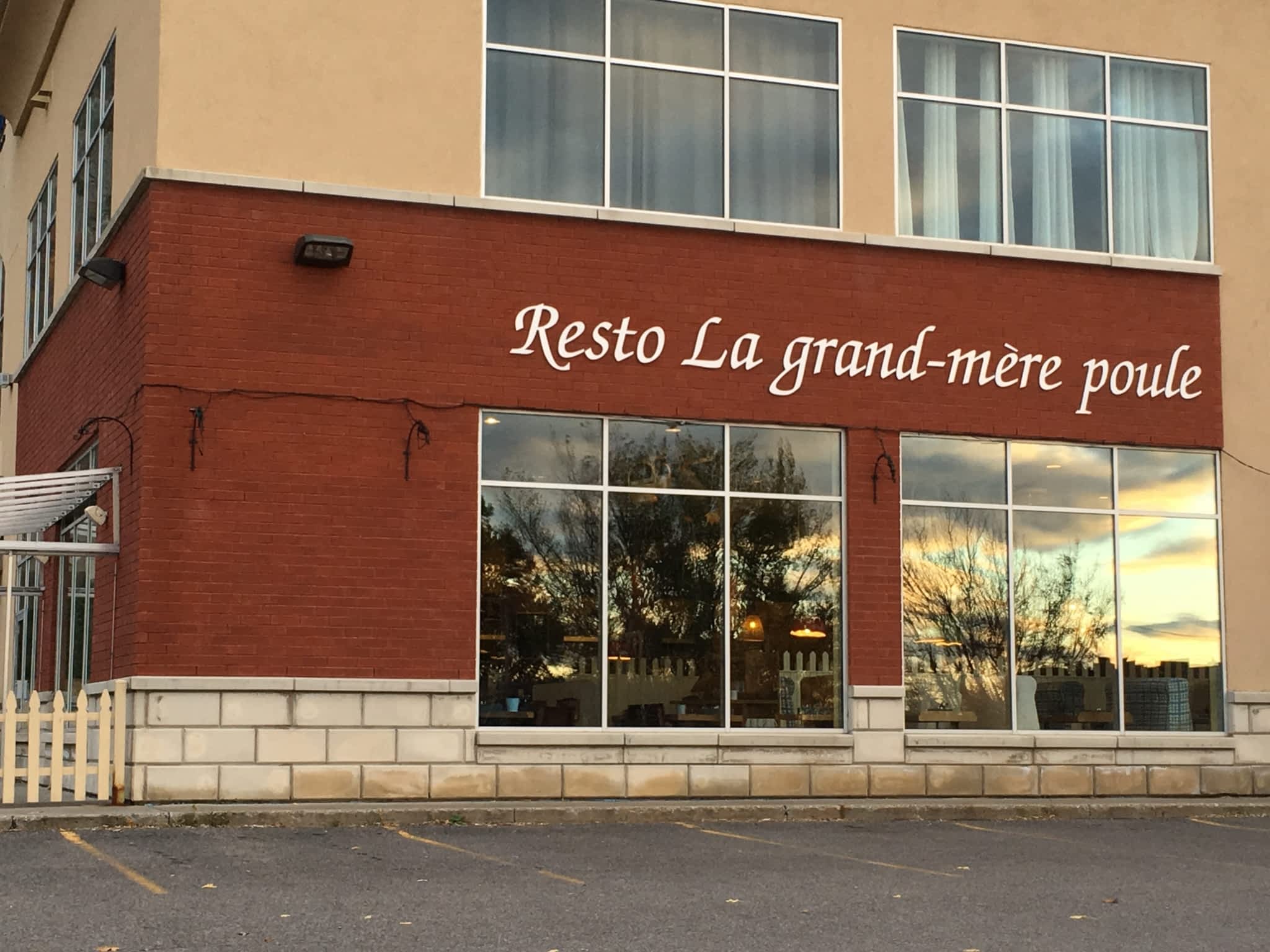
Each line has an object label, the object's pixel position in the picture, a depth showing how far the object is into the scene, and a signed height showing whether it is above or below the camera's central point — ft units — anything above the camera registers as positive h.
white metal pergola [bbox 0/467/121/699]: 51.98 +4.75
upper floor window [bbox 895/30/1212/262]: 60.13 +17.32
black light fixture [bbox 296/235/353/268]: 51.60 +11.68
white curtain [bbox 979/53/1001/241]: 60.59 +16.55
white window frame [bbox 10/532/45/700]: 69.67 +1.38
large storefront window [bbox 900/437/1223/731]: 58.29 +2.10
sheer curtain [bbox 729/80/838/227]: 58.03 +16.25
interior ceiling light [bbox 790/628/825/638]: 56.65 +0.55
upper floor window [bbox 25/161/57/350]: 73.26 +16.81
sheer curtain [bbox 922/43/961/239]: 59.98 +16.71
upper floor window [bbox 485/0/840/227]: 55.77 +17.41
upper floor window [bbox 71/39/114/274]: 61.26 +17.63
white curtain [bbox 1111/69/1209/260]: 62.34 +16.68
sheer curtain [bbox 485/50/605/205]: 55.42 +16.36
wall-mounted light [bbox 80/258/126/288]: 54.49 +11.69
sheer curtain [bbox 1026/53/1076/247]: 61.26 +16.77
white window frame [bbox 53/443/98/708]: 57.98 +1.69
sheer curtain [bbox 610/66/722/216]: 56.80 +16.33
